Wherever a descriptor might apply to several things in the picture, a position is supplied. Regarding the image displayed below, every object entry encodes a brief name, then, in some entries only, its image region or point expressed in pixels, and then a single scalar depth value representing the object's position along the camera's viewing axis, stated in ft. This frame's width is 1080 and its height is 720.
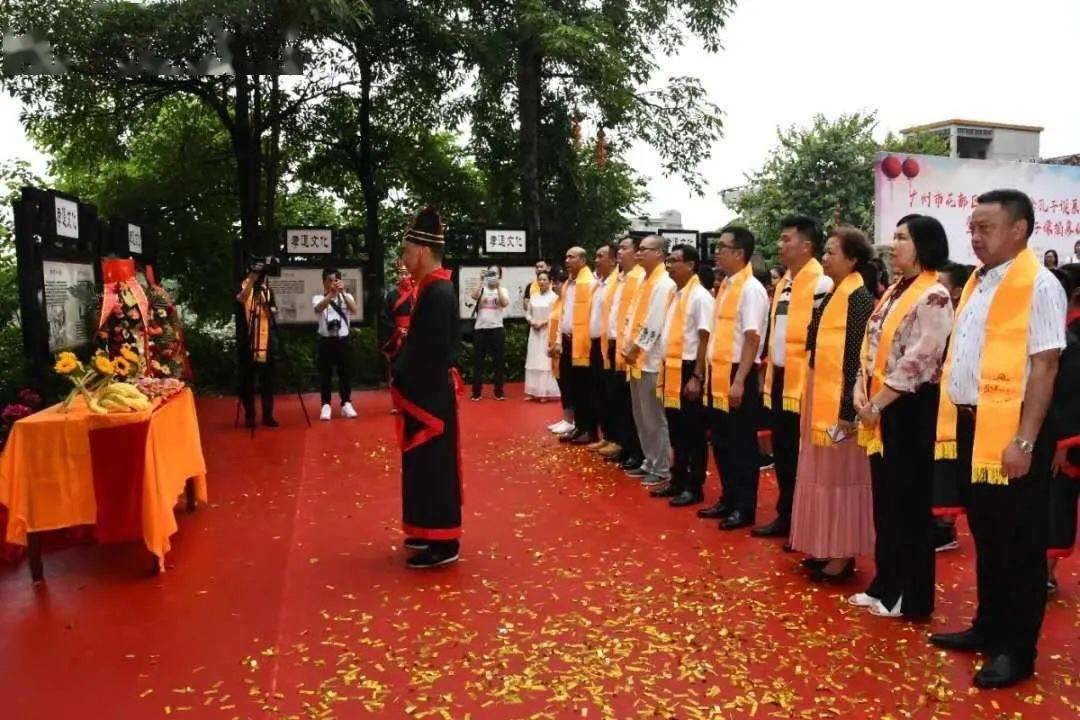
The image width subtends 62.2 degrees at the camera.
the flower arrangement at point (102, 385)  13.48
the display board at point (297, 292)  36.09
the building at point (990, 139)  83.92
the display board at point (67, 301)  16.90
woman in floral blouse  10.80
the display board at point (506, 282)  38.34
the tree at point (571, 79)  37.14
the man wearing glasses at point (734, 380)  15.99
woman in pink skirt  12.38
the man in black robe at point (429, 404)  13.89
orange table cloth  13.03
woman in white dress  32.60
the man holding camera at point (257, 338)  26.23
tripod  26.40
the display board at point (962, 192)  25.93
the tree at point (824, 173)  46.73
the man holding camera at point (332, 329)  27.65
